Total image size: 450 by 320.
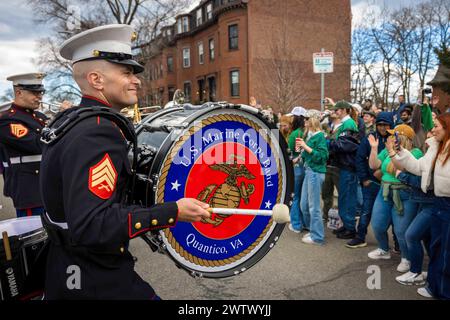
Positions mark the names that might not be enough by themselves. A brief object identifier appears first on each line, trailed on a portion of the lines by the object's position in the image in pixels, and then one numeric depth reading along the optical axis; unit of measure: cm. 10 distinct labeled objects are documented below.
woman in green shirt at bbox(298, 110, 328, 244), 524
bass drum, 173
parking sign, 746
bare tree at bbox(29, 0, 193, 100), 2184
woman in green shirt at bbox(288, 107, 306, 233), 576
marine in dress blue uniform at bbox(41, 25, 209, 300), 144
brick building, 2412
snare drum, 205
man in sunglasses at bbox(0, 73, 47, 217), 385
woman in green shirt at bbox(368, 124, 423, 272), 416
